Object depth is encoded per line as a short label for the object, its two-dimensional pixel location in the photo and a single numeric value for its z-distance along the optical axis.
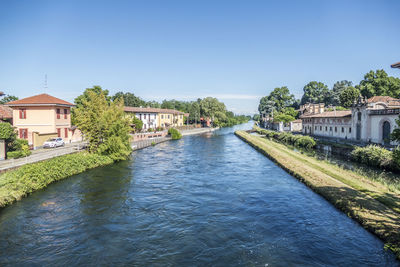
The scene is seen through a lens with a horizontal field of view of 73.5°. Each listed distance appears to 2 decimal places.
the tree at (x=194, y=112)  131.12
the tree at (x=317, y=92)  131.62
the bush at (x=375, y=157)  29.21
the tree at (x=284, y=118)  89.31
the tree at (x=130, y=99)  120.38
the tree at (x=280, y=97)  134.12
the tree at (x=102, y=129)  34.56
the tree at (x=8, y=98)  82.25
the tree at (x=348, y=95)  94.77
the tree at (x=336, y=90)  124.09
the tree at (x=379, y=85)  81.18
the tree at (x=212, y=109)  127.44
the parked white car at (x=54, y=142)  37.44
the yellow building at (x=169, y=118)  94.82
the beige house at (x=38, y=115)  39.94
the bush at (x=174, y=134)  72.00
